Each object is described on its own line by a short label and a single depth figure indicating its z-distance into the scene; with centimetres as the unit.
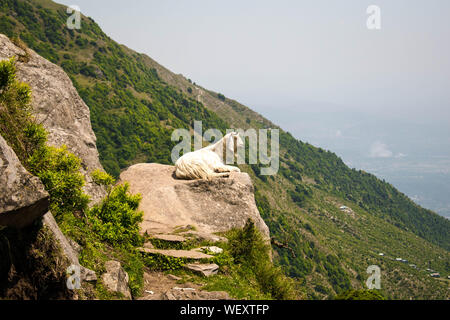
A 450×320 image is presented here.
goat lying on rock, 1623
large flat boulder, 1377
